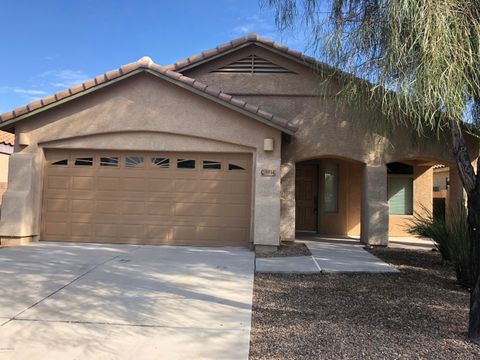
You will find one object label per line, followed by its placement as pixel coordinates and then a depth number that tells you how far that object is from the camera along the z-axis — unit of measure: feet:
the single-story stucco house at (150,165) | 38.40
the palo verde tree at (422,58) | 16.03
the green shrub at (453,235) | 27.40
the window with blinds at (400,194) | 53.16
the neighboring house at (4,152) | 59.00
